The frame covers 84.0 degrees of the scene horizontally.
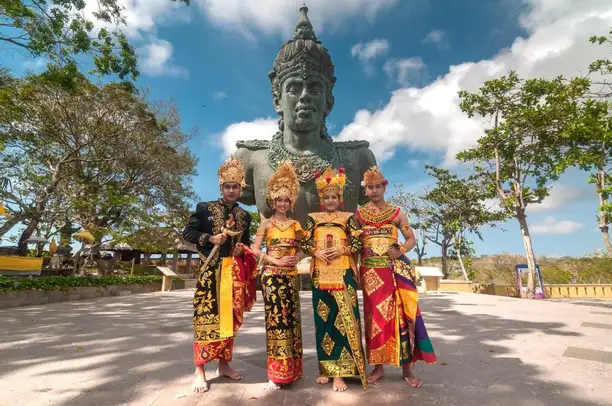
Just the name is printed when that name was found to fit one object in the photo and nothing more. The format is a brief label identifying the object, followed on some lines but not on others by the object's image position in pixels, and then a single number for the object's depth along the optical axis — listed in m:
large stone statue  5.27
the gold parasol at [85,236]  12.38
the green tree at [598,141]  8.66
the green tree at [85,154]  12.41
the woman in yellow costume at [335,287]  2.52
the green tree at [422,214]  23.66
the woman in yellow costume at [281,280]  2.47
